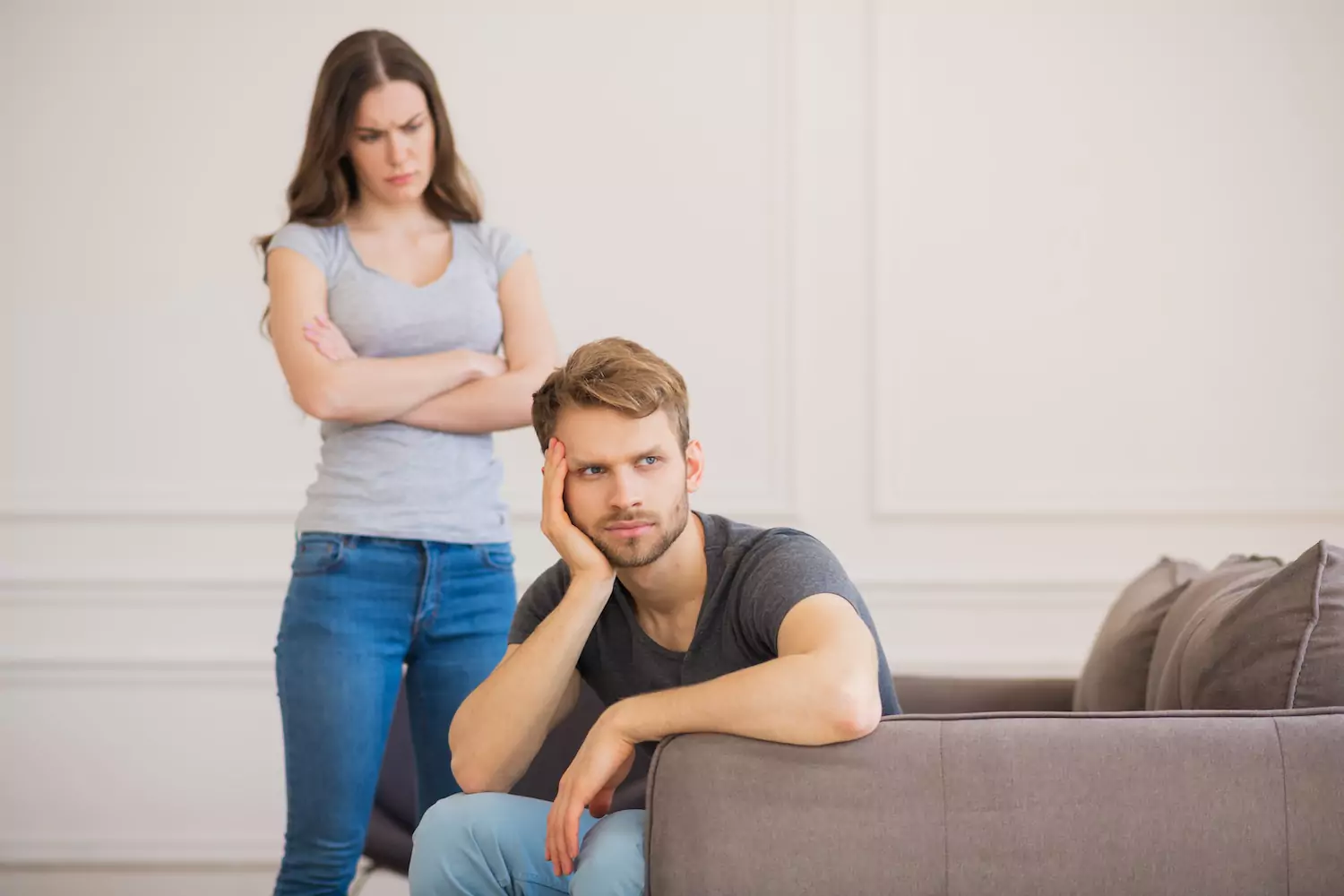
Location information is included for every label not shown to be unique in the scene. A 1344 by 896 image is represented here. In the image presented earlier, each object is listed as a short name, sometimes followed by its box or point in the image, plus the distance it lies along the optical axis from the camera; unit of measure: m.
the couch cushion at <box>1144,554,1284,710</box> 5.44
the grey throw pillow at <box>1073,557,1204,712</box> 5.58
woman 5.52
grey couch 5.00
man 5.12
